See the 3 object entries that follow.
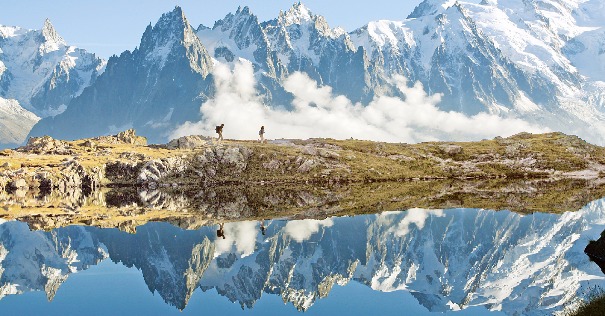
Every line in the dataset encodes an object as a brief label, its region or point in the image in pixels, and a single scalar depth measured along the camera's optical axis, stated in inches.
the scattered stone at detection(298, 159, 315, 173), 7589.1
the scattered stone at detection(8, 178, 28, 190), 7071.4
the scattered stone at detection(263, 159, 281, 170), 7559.1
